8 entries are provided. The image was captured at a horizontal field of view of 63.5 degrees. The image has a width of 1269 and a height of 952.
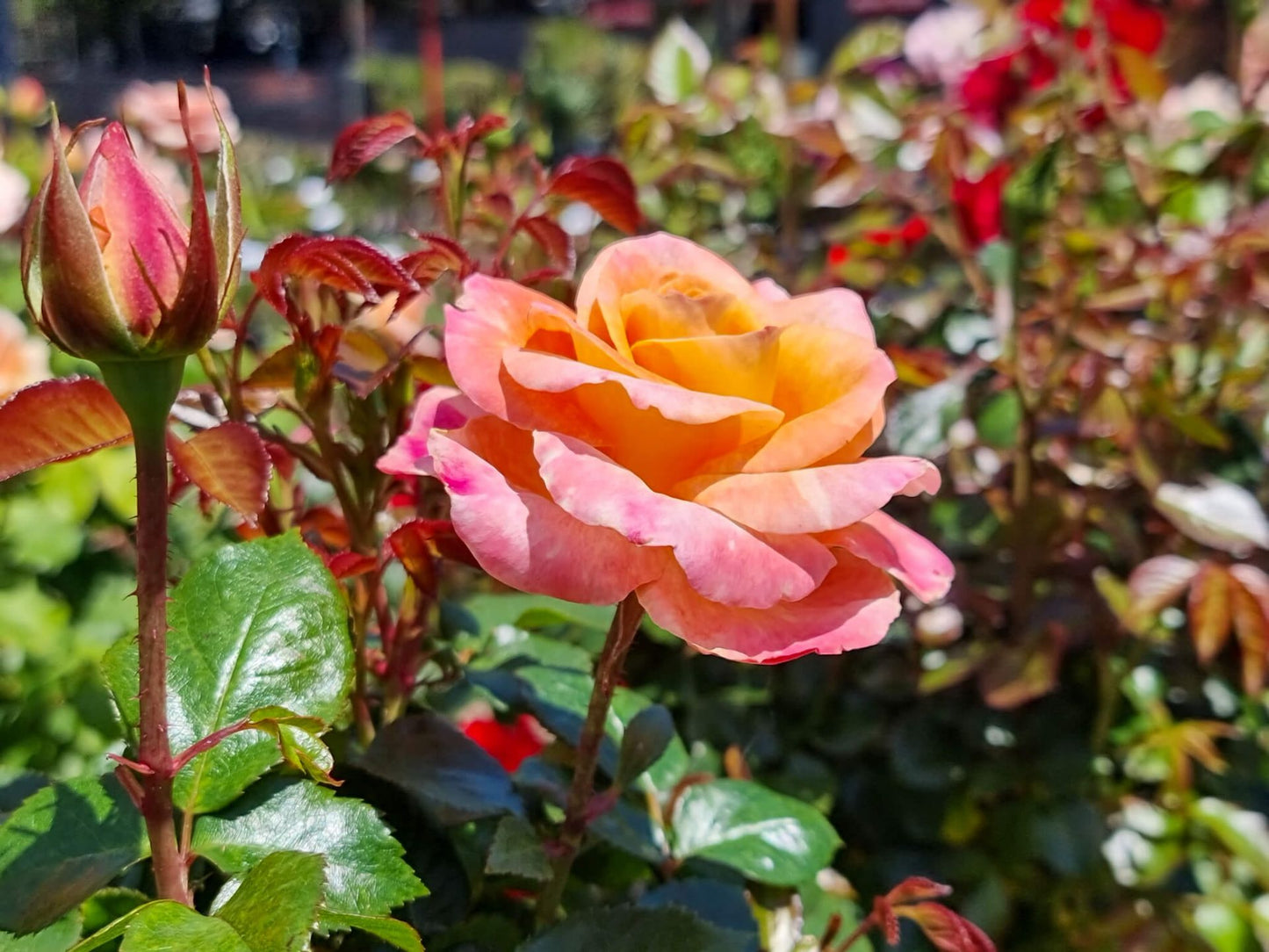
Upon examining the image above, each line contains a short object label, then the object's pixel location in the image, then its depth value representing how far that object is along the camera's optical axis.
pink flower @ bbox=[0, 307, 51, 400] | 0.95
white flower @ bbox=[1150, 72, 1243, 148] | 0.96
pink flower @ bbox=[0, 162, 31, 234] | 1.12
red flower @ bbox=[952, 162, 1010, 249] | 0.86
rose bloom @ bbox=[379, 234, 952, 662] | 0.29
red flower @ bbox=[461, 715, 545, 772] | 0.54
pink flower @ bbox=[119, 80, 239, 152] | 1.21
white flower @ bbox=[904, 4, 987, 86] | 1.07
